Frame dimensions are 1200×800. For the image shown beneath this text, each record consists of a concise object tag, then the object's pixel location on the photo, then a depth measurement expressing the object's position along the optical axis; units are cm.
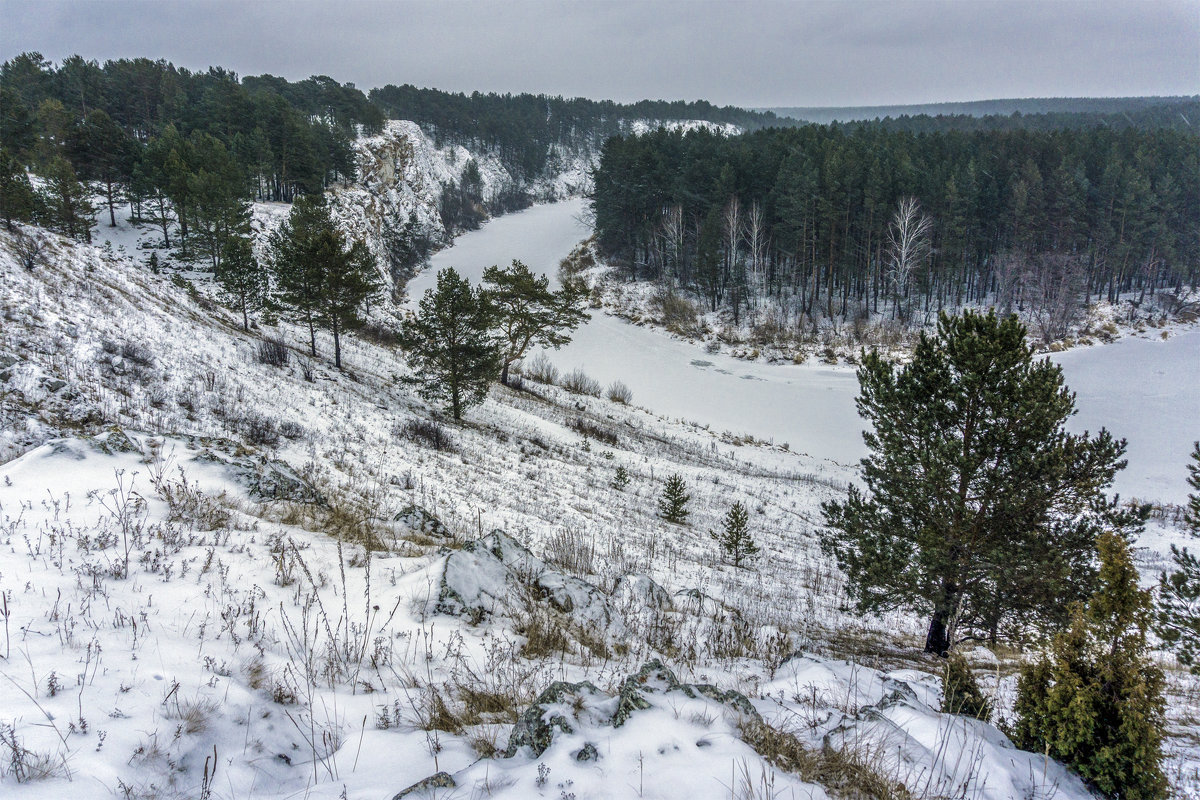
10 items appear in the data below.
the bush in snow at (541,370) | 4203
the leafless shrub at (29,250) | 1834
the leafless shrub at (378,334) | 4166
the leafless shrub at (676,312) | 5778
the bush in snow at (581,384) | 4009
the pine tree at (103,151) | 4328
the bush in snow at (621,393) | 3919
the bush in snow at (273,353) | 2128
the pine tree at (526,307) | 3103
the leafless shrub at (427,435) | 1700
